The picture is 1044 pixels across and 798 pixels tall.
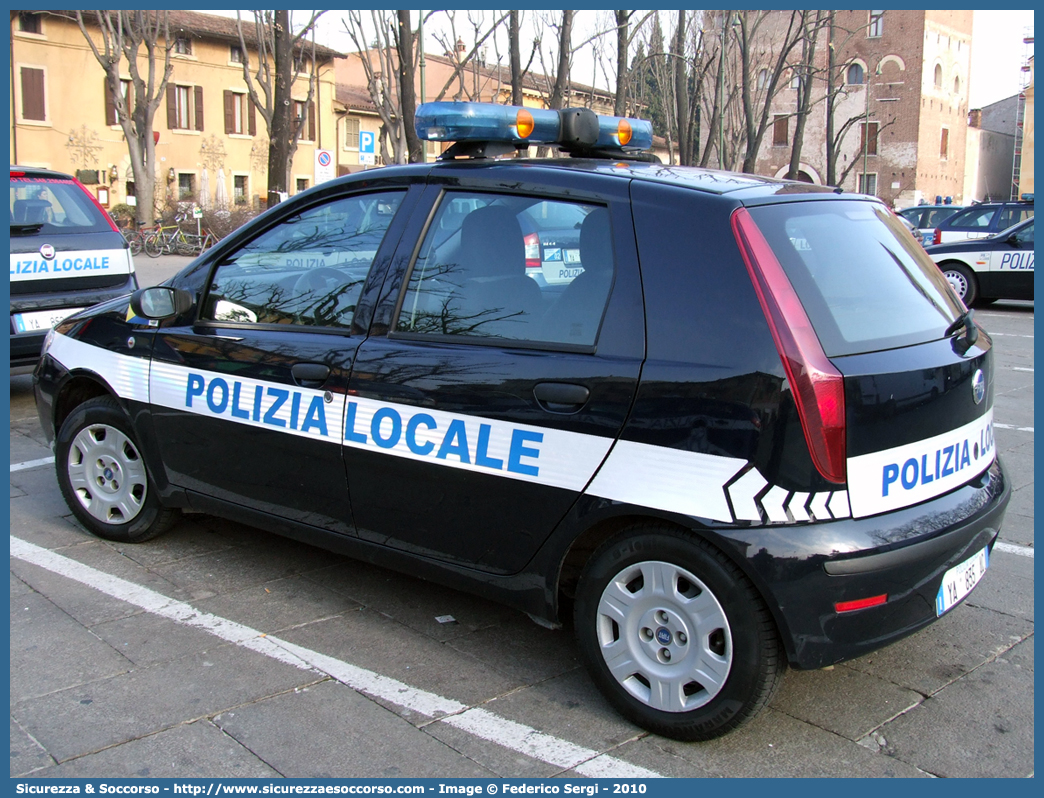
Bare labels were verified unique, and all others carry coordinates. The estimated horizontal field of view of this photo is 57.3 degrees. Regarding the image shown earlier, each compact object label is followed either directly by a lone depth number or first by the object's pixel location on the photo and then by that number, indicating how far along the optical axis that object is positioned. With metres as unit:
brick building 55.22
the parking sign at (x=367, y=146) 18.34
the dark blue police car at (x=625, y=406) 2.62
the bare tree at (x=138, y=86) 30.31
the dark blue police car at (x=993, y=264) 15.12
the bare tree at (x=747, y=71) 21.28
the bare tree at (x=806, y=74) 23.40
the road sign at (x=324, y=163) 18.81
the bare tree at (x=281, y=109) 14.56
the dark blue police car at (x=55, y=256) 7.11
